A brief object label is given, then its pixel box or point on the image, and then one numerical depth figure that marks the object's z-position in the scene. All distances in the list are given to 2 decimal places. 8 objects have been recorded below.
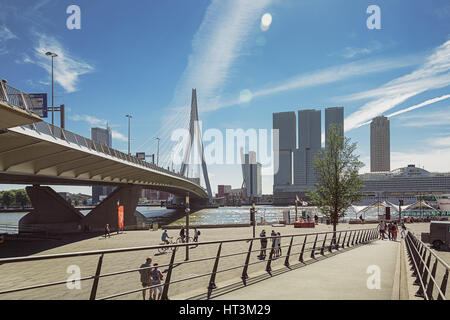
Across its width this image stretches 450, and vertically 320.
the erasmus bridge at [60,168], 19.27
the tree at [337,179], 29.11
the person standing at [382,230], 33.88
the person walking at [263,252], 18.69
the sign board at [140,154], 94.44
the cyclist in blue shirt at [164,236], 26.29
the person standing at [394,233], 32.53
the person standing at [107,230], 38.62
